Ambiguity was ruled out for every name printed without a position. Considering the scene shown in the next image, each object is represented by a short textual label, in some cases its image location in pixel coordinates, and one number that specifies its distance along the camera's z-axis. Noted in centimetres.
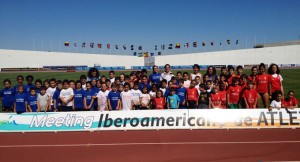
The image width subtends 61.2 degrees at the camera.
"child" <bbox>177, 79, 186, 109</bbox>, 1021
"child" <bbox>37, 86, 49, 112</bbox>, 991
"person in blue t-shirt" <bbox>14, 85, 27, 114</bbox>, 980
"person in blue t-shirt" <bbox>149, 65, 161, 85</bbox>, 1140
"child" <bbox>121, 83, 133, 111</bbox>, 1008
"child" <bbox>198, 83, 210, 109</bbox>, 993
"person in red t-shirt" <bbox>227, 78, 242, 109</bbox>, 984
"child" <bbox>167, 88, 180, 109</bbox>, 1004
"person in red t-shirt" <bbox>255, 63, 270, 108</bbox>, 974
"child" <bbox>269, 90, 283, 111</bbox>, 942
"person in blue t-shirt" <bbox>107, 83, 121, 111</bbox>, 997
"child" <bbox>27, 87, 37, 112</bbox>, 991
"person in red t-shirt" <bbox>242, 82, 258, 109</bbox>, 962
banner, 962
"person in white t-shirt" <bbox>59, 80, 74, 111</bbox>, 1000
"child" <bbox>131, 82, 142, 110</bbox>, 1032
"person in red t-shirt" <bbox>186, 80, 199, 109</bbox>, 1010
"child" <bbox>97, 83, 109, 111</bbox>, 1008
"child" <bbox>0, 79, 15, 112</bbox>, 1005
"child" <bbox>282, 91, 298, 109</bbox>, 965
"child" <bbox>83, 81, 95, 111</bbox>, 1005
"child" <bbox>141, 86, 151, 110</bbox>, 1018
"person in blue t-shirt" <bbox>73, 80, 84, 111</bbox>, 996
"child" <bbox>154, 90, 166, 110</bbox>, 1005
